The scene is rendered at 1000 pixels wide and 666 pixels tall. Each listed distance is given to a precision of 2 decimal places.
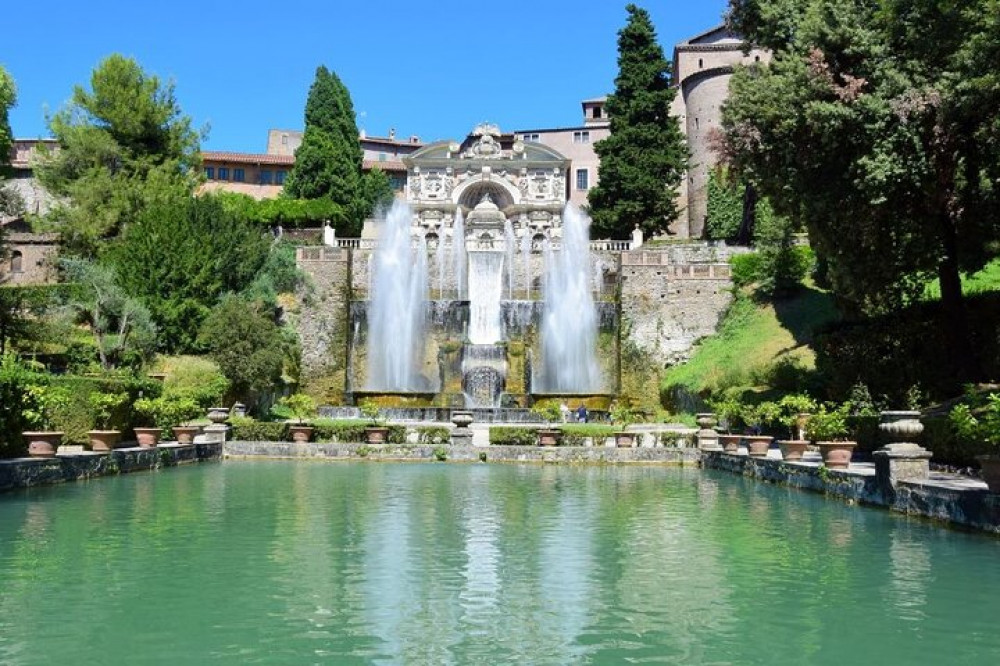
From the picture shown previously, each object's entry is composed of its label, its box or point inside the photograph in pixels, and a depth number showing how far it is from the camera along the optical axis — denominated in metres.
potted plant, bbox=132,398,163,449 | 22.08
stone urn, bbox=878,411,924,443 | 14.61
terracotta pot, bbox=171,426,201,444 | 24.75
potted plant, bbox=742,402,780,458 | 21.12
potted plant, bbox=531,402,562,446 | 25.73
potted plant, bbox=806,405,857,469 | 17.02
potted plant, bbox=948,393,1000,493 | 11.49
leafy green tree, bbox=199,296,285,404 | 32.00
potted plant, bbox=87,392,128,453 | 19.61
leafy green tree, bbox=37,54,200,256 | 43.12
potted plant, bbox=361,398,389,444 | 25.88
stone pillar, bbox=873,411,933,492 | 13.91
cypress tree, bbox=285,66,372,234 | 57.97
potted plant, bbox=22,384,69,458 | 16.80
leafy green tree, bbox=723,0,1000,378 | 19.34
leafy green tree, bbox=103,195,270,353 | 36.62
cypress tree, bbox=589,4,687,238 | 50.72
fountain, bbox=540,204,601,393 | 41.81
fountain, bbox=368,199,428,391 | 41.94
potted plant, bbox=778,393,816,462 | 23.33
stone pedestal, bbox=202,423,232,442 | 25.32
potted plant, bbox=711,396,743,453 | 27.42
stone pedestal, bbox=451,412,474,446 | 24.92
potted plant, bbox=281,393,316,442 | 26.05
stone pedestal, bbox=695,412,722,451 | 24.73
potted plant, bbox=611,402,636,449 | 26.08
